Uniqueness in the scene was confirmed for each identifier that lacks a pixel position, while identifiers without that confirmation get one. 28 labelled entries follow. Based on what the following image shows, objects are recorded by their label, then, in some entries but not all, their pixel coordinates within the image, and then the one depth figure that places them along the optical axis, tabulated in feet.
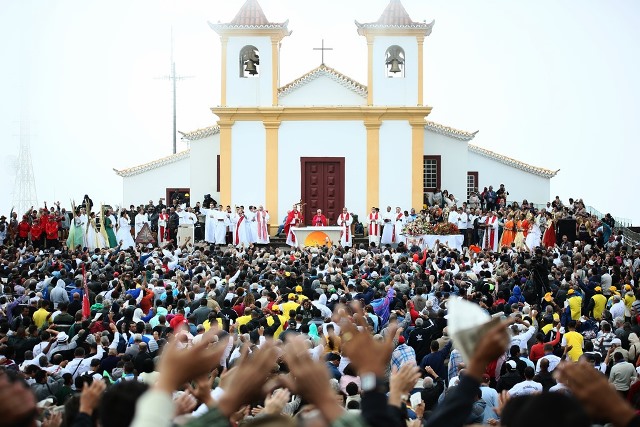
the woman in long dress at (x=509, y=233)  94.79
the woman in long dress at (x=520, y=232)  93.38
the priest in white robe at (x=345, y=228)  99.81
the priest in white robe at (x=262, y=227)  103.60
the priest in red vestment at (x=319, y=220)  104.13
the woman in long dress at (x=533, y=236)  93.30
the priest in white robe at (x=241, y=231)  102.37
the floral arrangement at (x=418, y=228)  92.38
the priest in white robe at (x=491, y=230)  97.91
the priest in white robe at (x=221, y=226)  102.89
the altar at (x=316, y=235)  98.78
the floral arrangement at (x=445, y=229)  92.38
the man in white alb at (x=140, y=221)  102.00
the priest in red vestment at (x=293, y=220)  103.40
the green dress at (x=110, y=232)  97.86
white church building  111.86
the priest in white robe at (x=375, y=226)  102.17
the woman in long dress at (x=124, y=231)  99.50
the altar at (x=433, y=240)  91.76
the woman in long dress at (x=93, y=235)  95.76
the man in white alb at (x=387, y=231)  100.73
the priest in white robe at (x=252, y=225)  103.32
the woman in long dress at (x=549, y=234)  94.22
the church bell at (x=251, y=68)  114.01
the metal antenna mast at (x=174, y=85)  182.50
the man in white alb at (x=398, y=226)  100.42
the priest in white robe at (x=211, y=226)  103.09
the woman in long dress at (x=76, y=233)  94.73
